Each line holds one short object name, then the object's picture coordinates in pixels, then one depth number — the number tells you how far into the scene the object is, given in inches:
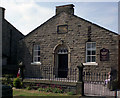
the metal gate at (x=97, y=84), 433.1
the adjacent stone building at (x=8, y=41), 815.1
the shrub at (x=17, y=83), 514.1
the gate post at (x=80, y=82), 416.8
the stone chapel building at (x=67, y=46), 610.2
